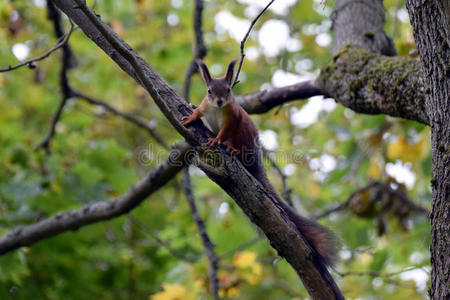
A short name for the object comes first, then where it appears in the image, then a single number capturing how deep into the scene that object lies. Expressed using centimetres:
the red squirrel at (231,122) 675
